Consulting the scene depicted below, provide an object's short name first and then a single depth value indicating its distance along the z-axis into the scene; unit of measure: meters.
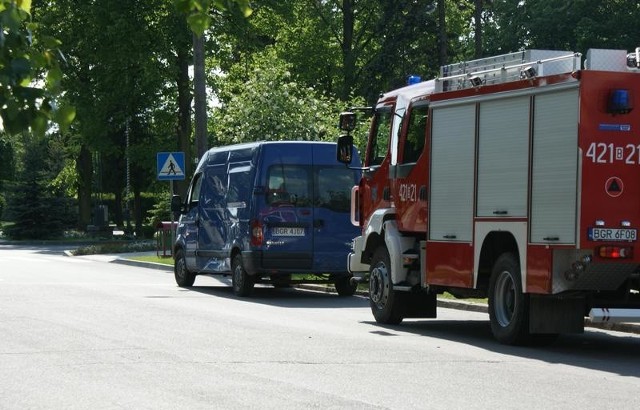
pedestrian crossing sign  31.92
